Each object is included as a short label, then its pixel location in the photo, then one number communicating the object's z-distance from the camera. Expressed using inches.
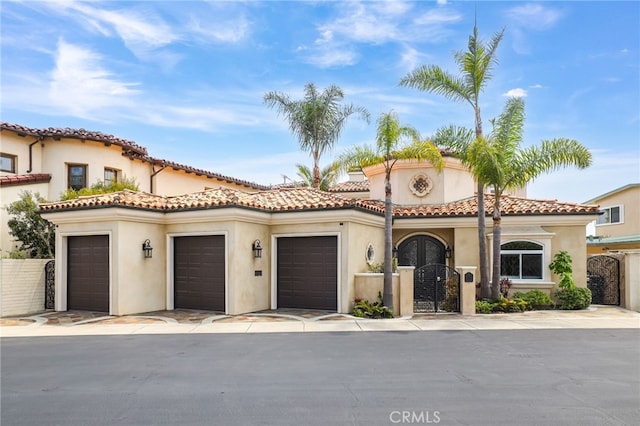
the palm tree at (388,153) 607.2
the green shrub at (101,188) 776.9
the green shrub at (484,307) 633.6
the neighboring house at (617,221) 1103.6
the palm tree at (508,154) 641.0
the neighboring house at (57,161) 786.8
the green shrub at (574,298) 669.3
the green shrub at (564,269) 679.7
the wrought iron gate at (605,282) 743.7
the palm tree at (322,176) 1147.9
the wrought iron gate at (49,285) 682.2
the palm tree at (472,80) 663.1
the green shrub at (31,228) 729.6
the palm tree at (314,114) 935.0
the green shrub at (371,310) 593.5
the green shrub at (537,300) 676.7
